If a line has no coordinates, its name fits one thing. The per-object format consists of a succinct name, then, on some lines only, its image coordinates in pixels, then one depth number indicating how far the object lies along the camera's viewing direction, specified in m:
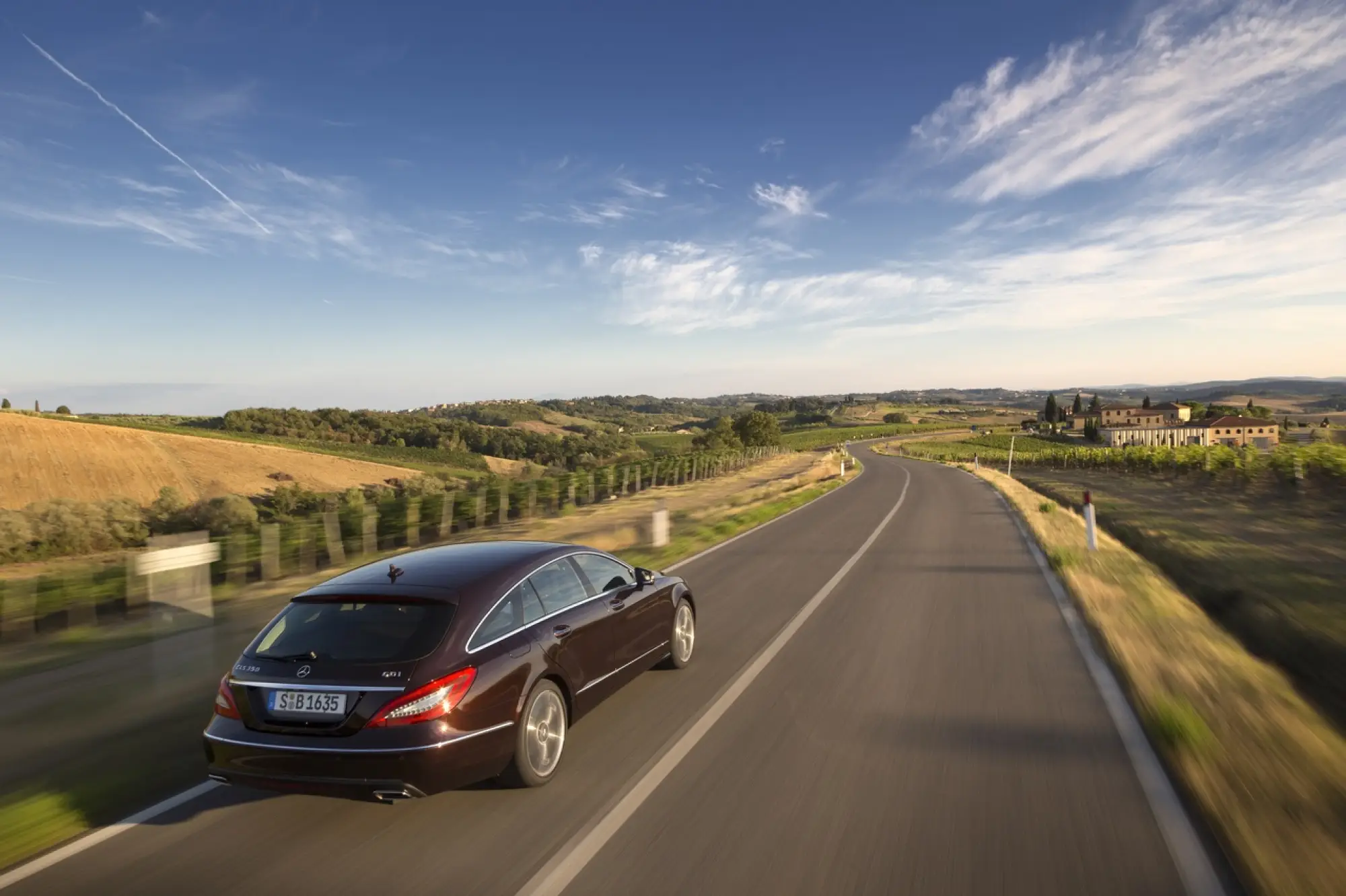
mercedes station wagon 4.29
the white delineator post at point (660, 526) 16.33
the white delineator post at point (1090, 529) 14.48
